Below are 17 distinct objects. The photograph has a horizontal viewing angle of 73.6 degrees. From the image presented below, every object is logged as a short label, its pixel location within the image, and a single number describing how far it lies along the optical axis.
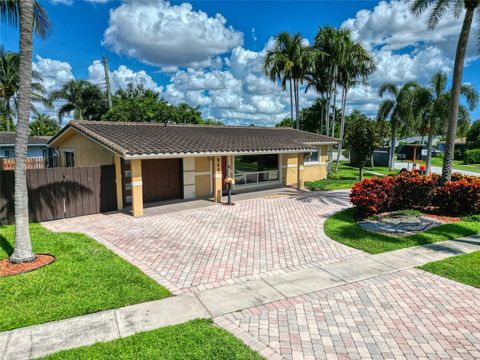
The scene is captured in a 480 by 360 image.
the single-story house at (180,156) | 13.15
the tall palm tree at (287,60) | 27.42
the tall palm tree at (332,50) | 25.92
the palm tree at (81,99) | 42.03
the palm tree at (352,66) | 26.57
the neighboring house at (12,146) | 32.14
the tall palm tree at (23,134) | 7.17
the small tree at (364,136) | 19.36
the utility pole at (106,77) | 31.64
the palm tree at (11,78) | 33.75
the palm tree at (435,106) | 25.76
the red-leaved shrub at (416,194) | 12.24
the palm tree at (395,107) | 30.89
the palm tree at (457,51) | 13.08
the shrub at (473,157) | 44.06
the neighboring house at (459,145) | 55.22
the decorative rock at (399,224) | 10.46
